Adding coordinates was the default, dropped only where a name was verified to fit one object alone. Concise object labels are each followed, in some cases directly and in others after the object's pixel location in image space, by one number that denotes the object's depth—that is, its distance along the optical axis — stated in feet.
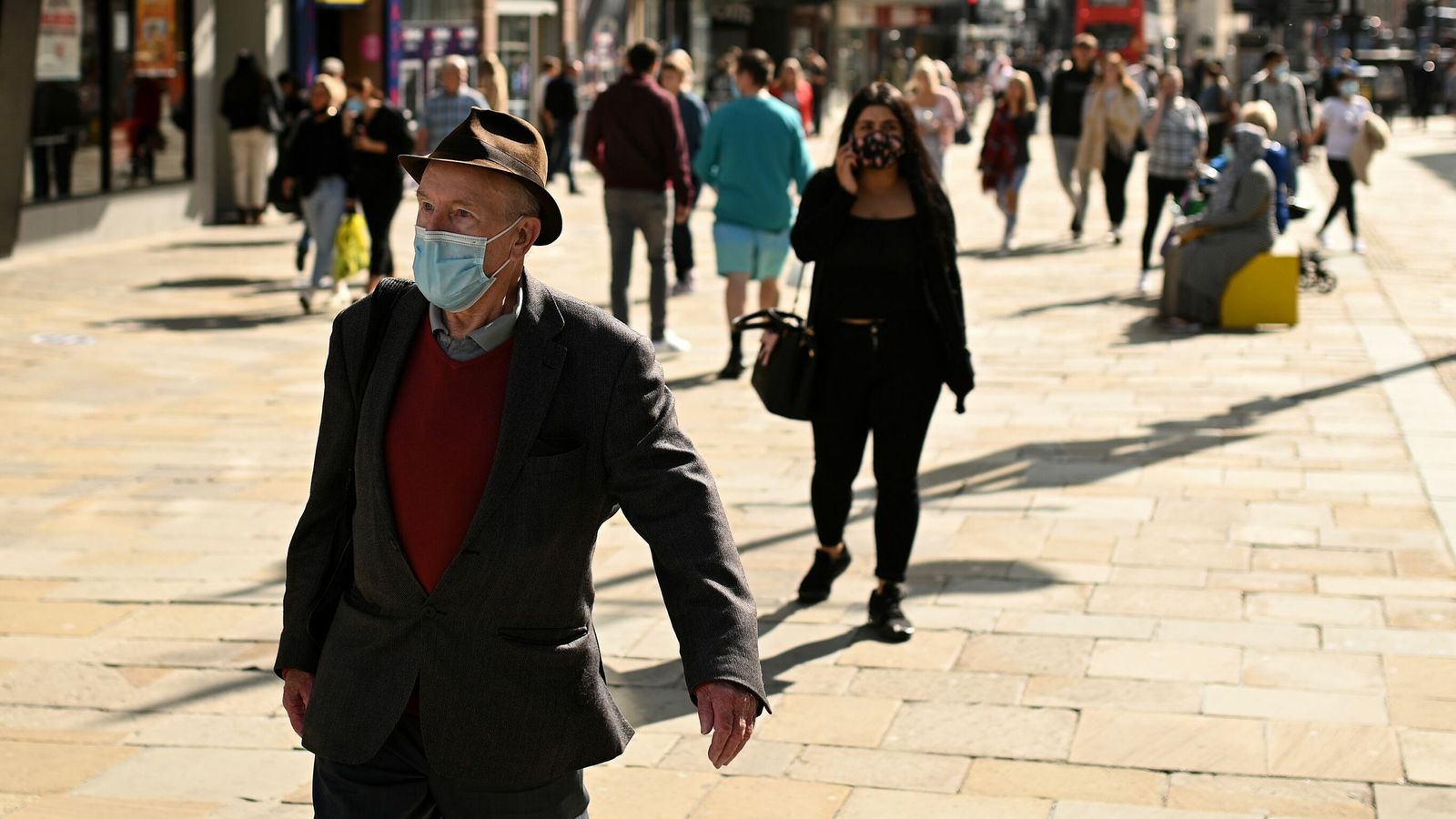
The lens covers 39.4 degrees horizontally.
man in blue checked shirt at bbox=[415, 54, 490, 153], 47.85
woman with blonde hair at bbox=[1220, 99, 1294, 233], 43.75
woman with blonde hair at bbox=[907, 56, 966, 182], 56.90
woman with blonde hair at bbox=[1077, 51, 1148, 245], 59.06
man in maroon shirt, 39.34
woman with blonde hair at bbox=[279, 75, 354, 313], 47.16
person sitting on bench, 44.32
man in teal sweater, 37.06
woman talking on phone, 21.29
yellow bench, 45.57
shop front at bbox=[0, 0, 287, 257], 55.26
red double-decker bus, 176.86
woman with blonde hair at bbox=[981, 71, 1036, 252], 60.80
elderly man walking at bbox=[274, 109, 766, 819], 10.49
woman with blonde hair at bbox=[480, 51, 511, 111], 51.11
